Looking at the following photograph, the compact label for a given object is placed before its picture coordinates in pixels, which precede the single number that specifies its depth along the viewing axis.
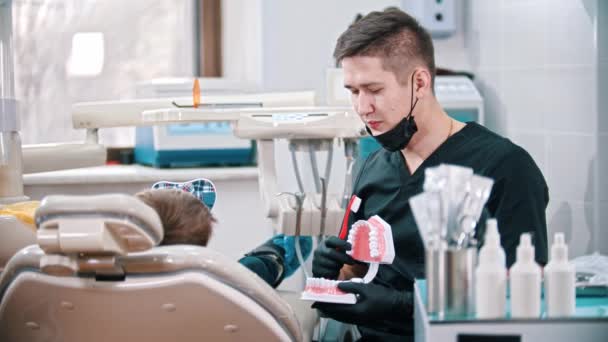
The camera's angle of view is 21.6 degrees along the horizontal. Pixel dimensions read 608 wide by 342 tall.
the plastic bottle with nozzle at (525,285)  2.62
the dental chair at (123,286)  2.78
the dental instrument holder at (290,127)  3.91
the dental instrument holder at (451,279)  2.64
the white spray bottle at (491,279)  2.62
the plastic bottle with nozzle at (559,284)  2.65
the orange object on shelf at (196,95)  3.99
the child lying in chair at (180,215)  3.06
